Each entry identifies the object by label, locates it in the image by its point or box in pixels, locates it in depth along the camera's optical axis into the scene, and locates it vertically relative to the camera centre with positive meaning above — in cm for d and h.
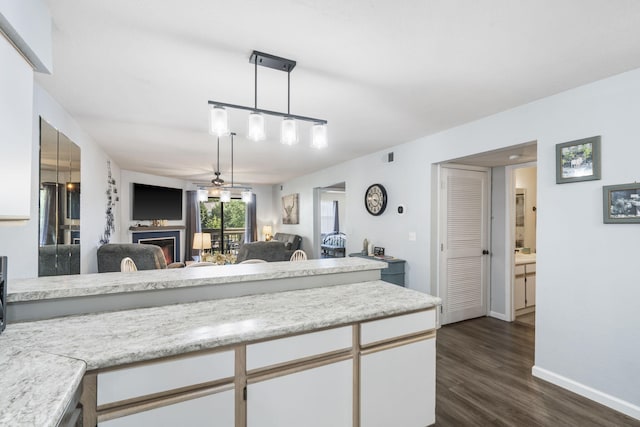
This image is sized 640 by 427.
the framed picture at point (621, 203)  204 +10
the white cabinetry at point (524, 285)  410 -97
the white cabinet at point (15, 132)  113 +33
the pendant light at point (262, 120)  174 +58
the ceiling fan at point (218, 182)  450 +49
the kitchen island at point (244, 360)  111 -63
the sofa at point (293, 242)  692 -66
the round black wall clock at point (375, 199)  434 +24
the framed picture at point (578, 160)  222 +44
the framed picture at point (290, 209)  735 +13
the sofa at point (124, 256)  387 -56
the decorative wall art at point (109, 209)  464 +6
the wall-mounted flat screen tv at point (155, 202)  639 +25
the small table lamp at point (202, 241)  501 -46
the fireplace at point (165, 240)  655 -63
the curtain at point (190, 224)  784 -28
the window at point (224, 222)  839 -24
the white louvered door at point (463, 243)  377 -36
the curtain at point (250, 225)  870 -32
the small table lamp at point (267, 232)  860 -52
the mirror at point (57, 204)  223 +7
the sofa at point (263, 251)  433 -55
